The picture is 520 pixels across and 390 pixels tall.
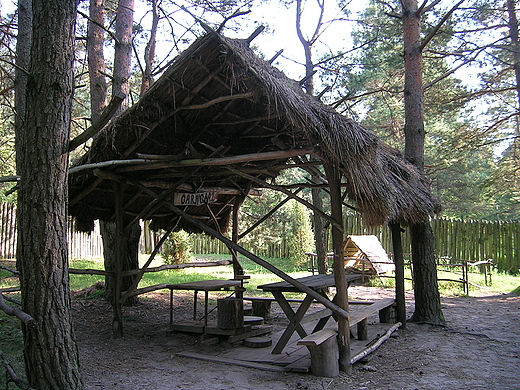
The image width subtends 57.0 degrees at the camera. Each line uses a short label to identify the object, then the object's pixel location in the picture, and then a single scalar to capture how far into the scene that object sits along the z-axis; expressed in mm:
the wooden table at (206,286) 6809
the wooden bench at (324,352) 5118
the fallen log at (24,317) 3443
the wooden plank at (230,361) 5648
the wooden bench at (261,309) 8781
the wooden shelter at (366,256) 13305
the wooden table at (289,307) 5977
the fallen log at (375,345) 5820
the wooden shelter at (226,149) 5383
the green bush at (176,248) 15172
